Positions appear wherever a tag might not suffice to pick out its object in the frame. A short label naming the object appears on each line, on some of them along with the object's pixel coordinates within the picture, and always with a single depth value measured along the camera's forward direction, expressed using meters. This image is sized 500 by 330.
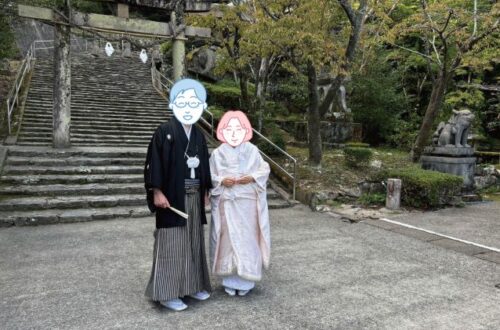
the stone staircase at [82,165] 6.86
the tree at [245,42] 9.02
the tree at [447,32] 10.88
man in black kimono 3.42
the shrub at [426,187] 7.86
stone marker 7.84
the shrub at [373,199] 8.22
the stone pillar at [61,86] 9.72
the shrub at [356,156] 10.19
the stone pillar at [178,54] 10.93
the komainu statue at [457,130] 9.77
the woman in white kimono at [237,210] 3.71
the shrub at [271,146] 10.44
